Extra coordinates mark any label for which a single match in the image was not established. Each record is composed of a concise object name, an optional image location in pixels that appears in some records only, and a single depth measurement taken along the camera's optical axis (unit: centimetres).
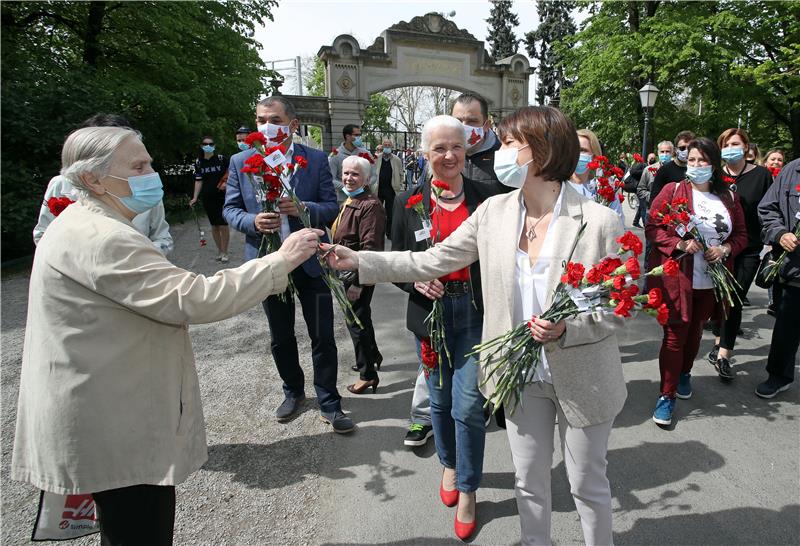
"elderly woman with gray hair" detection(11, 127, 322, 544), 174
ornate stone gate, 2242
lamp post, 1313
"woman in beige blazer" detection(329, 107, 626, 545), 209
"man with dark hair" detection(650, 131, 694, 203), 541
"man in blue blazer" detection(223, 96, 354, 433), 359
